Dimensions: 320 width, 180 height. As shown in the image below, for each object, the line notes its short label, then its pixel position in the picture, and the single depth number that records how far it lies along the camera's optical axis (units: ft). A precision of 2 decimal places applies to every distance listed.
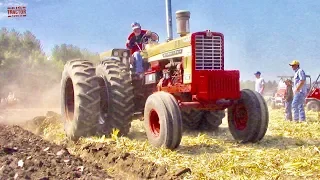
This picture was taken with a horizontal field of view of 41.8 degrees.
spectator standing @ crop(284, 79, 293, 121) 39.55
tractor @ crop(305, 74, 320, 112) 56.08
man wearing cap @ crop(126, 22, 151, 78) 28.30
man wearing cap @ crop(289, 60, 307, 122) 35.22
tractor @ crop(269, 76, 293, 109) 66.69
